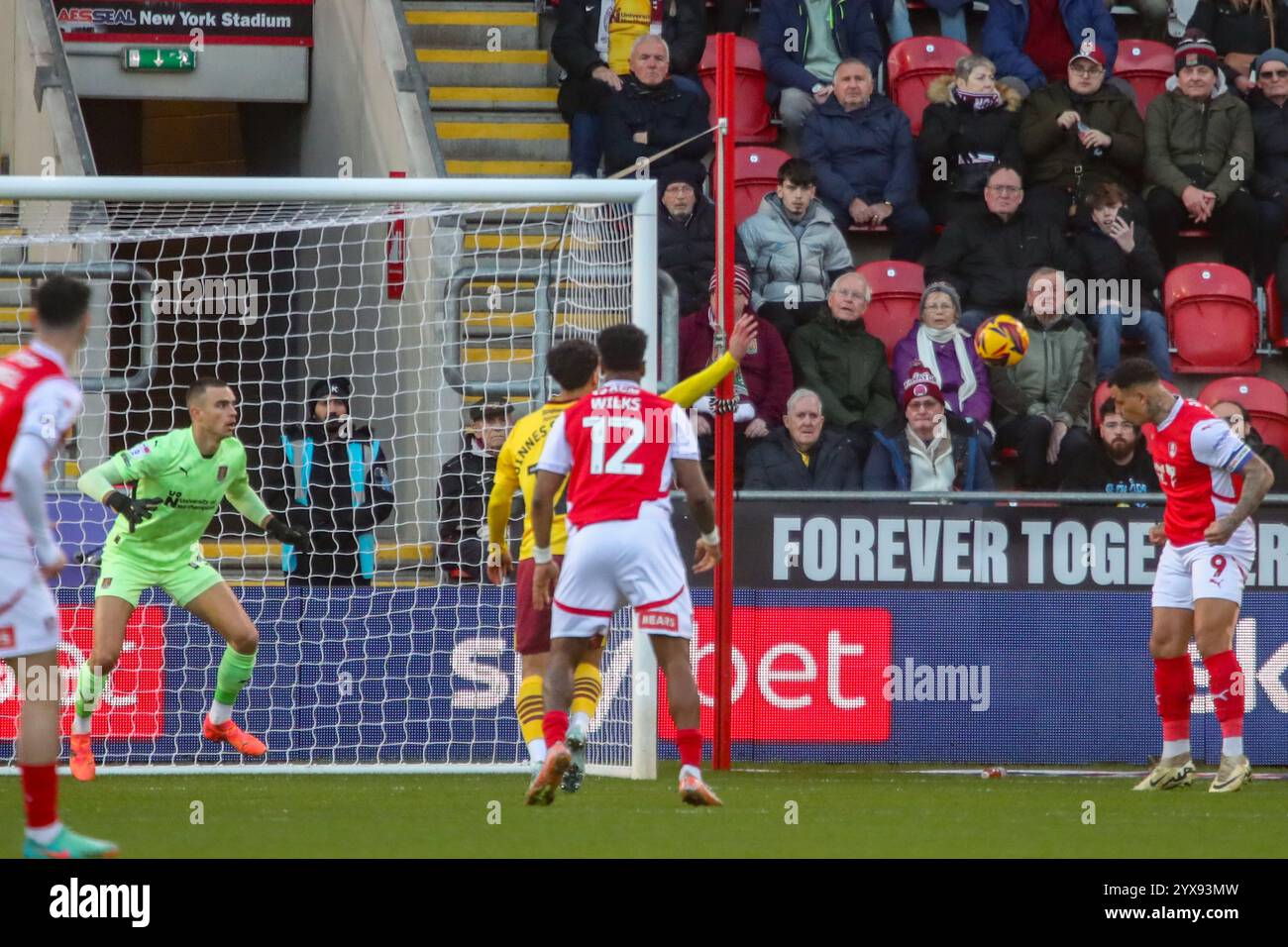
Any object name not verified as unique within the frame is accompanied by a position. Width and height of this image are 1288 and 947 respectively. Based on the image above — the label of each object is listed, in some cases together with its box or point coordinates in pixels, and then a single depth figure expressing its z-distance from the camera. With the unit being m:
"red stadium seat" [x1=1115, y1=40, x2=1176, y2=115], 15.06
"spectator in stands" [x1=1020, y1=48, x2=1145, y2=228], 13.80
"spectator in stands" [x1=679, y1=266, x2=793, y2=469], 12.09
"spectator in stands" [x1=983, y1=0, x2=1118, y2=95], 14.53
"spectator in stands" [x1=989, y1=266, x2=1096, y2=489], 12.23
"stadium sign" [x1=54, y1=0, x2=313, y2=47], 15.20
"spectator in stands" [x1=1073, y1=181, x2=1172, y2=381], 12.86
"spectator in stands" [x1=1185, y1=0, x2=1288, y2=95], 14.95
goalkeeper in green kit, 10.04
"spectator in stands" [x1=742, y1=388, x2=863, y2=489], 11.56
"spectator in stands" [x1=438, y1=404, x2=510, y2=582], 10.77
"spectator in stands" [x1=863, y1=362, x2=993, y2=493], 11.67
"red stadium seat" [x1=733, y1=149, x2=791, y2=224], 13.77
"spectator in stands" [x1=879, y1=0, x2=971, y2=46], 14.94
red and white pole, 10.41
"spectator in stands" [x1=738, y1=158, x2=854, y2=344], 12.71
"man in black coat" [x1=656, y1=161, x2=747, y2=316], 12.59
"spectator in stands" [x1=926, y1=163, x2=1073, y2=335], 13.05
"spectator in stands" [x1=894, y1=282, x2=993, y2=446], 12.41
